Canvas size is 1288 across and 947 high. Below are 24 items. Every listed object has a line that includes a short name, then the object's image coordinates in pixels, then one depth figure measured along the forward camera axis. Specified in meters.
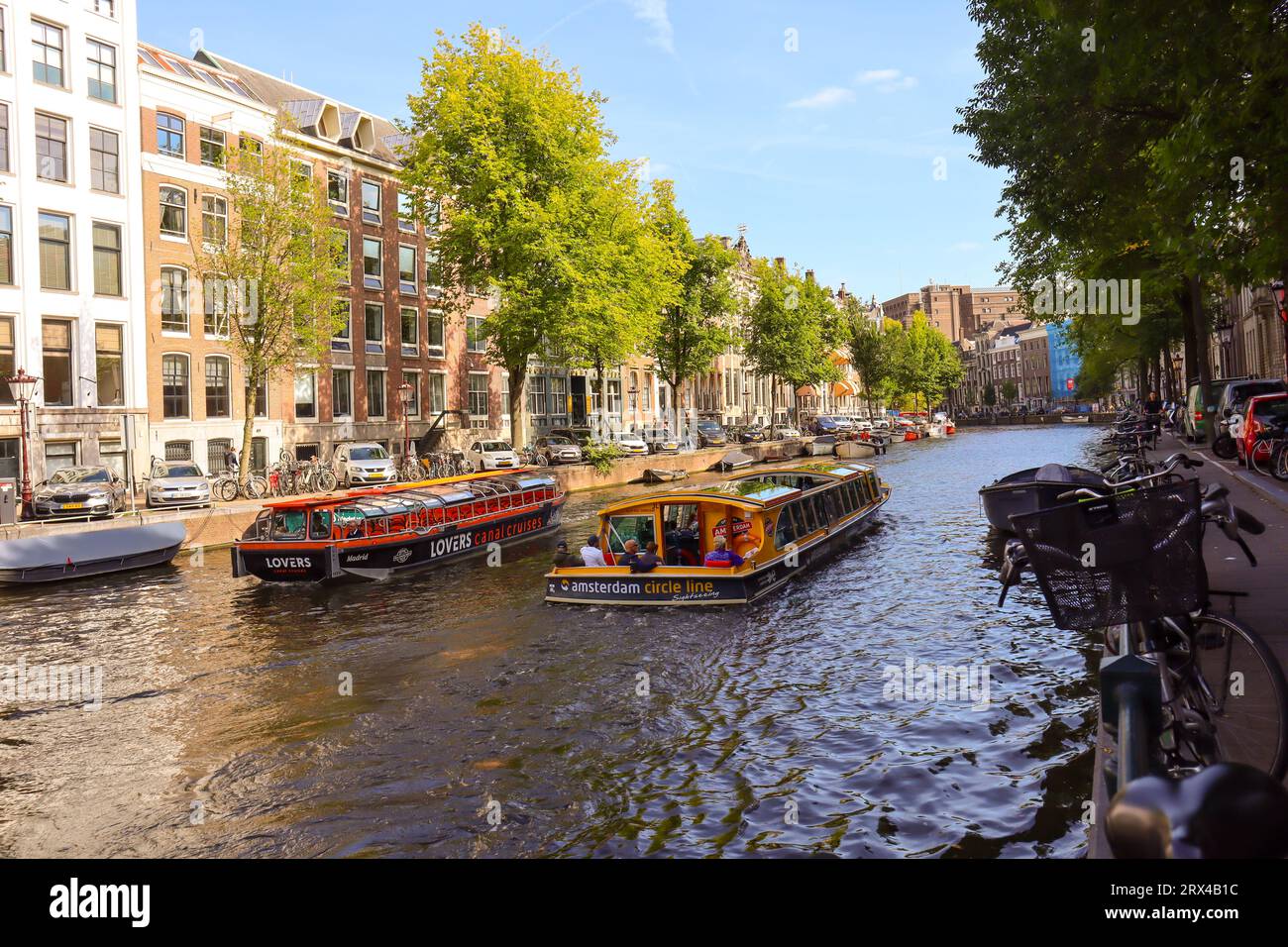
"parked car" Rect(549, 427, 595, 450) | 53.84
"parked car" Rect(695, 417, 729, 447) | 67.36
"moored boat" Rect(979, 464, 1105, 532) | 18.58
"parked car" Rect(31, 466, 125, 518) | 27.02
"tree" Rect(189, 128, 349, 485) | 37.16
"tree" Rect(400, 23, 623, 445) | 40.41
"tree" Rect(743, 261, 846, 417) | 76.81
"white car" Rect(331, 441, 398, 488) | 39.00
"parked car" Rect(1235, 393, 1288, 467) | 23.64
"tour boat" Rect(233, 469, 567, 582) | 21.00
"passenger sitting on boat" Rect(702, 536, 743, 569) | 17.17
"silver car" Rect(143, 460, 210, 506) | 29.97
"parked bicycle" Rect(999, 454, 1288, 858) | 4.82
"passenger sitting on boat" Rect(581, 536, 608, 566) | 17.70
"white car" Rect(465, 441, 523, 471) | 44.81
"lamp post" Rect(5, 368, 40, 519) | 28.35
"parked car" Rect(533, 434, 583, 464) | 49.07
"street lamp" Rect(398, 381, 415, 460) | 49.04
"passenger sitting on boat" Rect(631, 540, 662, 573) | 16.97
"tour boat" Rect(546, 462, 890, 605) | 16.91
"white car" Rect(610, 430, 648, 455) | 54.81
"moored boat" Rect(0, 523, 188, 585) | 22.09
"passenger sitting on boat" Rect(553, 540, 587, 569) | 17.83
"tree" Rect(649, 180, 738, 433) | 63.75
